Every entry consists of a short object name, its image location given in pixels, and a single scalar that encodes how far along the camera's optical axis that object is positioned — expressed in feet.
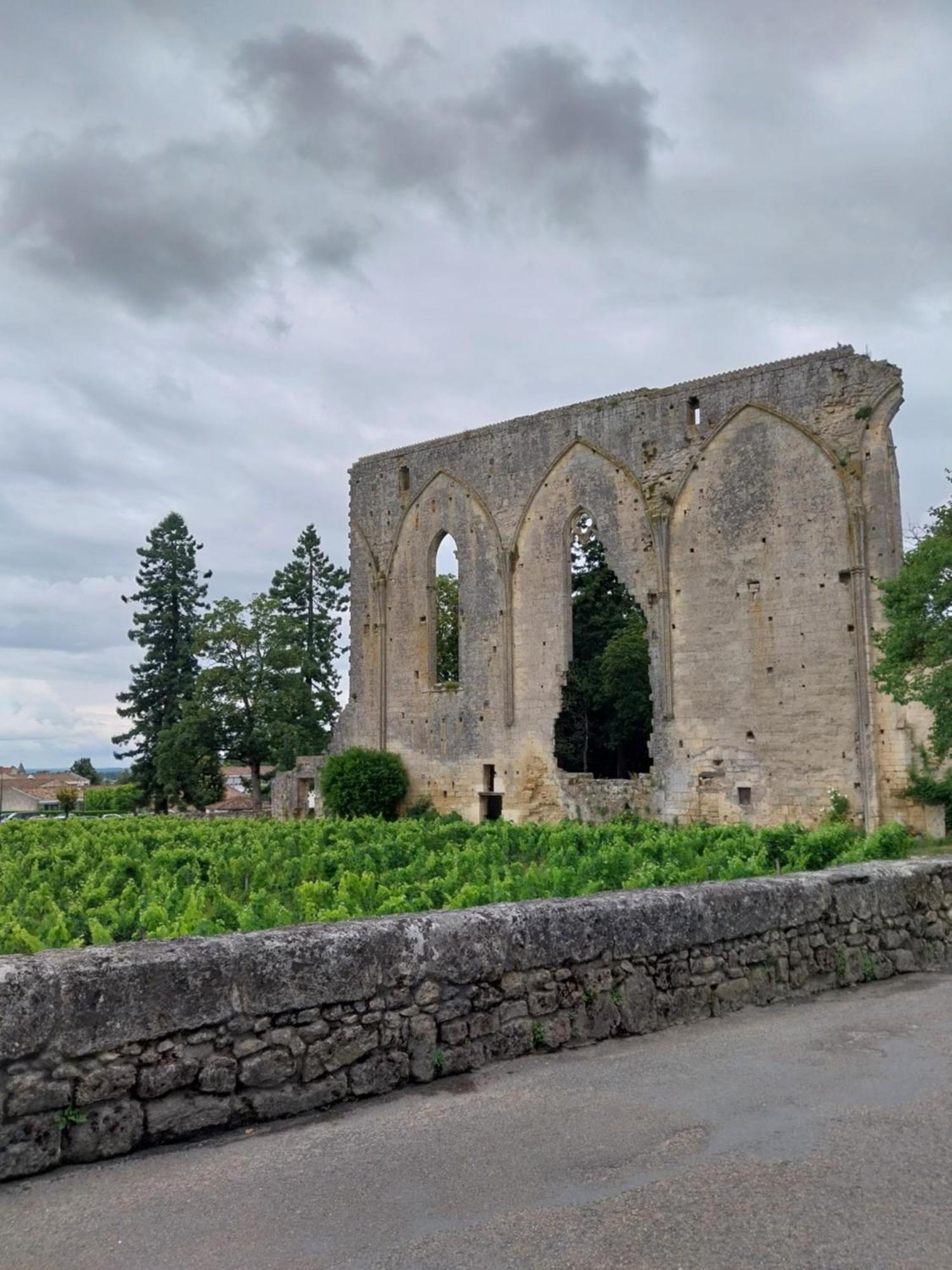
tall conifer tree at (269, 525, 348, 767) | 128.16
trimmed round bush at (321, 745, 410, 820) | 85.05
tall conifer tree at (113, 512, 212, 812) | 144.05
